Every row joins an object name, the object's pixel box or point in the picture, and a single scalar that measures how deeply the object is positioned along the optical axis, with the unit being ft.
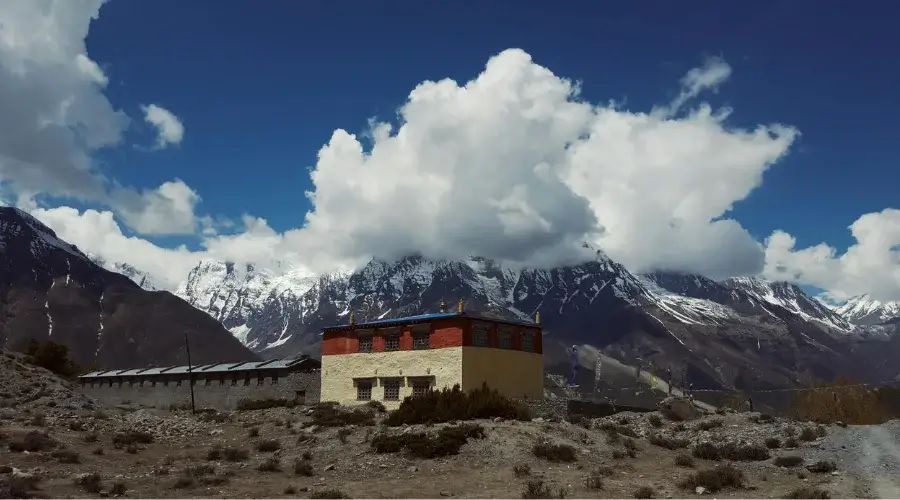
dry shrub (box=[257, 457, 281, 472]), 88.99
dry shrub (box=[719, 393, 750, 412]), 325.01
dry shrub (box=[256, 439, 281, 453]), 109.09
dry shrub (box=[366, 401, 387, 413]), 156.04
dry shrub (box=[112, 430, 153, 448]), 112.16
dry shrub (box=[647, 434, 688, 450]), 122.62
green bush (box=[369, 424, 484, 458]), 98.43
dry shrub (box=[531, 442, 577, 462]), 97.30
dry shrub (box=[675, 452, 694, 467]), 98.65
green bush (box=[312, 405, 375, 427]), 134.72
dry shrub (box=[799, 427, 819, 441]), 127.54
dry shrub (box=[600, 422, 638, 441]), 127.24
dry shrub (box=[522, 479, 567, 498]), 70.23
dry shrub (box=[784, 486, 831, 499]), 71.51
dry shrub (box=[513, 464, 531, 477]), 86.12
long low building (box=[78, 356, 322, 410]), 201.39
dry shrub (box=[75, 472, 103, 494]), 72.35
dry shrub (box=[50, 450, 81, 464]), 90.97
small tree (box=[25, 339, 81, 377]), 290.97
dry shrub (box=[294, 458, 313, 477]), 86.53
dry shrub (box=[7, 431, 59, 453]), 97.04
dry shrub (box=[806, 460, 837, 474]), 91.20
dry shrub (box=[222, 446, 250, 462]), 98.27
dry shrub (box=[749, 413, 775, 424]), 166.09
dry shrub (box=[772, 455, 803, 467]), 98.37
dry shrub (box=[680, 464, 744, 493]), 77.97
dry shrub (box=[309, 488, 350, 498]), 70.18
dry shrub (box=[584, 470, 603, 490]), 75.95
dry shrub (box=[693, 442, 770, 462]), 107.04
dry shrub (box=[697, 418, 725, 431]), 153.38
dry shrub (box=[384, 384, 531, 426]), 128.88
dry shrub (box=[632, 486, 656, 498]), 70.90
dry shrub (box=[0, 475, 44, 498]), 66.85
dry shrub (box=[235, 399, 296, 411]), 187.11
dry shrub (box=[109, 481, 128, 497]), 71.72
